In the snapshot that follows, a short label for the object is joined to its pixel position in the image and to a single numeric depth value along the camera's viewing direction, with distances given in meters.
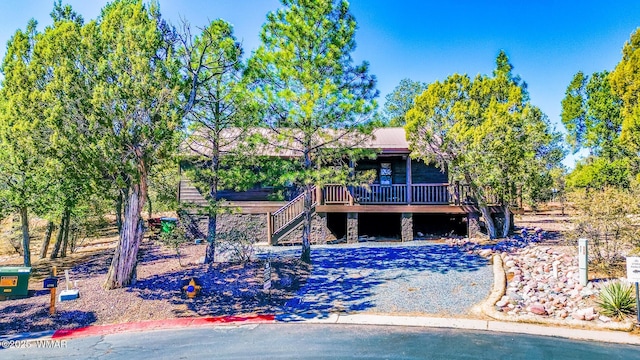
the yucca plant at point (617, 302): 7.57
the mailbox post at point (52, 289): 8.24
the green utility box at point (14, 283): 9.89
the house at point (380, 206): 15.80
